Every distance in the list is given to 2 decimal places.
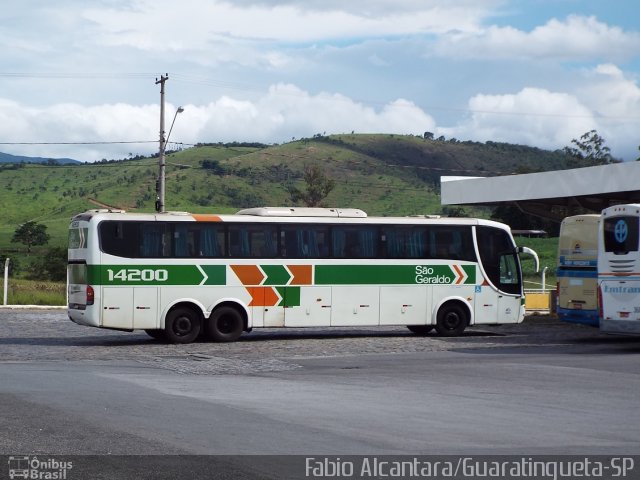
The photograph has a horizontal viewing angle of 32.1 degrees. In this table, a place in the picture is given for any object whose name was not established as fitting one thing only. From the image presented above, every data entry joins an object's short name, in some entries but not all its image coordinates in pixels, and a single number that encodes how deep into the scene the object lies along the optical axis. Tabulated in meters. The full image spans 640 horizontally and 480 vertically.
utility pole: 47.62
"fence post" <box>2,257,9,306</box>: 41.22
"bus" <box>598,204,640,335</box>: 23.75
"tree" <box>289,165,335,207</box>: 106.38
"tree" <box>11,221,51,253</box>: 106.88
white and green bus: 25.25
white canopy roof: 37.00
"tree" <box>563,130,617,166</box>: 121.50
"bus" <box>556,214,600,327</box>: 27.58
